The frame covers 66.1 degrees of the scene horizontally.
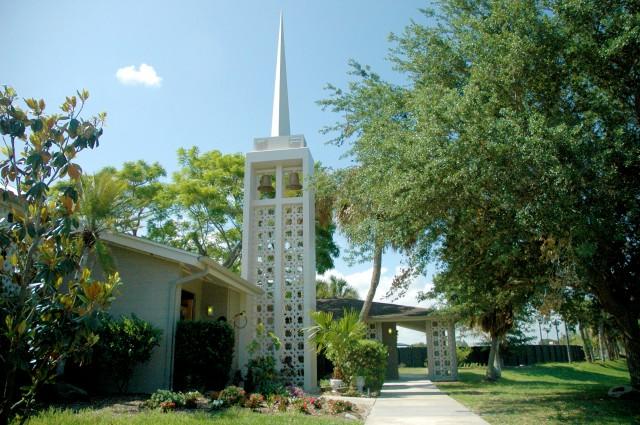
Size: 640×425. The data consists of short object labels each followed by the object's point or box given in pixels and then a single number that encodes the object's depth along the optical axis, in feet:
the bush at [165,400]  28.89
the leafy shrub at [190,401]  29.55
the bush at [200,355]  37.06
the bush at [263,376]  41.47
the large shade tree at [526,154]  26.30
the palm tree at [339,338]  43.45
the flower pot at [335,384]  44.47
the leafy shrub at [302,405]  29.85
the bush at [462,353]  105.60
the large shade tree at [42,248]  16.71
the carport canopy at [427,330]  69.62
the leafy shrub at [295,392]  37.09
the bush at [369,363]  43.11
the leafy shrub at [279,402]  30.20
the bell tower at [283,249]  48.67
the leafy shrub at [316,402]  31.09
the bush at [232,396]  30.88
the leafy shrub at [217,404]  29.45
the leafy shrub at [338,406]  29.78
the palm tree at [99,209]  38.65
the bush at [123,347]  33.42
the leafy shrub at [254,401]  30.32
